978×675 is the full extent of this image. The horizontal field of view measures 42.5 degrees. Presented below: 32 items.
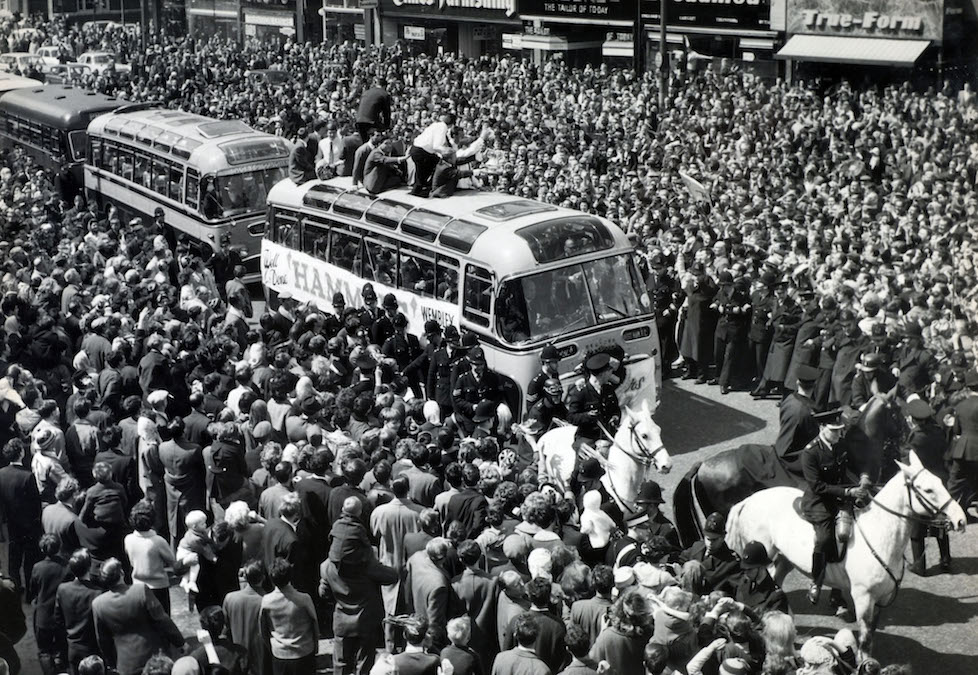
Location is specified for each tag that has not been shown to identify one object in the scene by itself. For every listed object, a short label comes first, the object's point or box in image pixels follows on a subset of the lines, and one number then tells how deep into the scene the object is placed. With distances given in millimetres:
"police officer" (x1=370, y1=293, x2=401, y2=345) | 15586
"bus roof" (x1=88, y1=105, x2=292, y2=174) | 22219
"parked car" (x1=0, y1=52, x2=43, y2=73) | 50812
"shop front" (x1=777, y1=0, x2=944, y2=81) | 30312
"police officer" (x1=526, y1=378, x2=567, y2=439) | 12648
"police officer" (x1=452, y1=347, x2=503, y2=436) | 13734
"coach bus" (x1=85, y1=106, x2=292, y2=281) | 21984
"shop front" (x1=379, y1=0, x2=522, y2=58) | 44969
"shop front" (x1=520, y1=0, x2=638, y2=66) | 39906
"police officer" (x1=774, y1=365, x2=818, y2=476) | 11148
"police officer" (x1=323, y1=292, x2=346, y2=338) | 15982
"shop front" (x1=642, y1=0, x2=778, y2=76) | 35062
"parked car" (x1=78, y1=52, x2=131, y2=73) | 50312
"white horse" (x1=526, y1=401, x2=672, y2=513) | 11023
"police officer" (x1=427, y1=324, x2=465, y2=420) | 14359
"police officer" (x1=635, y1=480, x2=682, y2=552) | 9648
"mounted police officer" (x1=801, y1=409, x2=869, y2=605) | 9922
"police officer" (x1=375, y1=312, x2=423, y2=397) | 15297
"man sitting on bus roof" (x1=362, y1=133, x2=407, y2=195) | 16984
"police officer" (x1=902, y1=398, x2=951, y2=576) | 12328
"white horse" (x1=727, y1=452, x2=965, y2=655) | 9617
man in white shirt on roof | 16484
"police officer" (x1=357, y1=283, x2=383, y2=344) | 15758
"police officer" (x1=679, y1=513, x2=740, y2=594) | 8992
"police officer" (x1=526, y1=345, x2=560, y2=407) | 13213
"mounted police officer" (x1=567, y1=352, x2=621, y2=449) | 12609
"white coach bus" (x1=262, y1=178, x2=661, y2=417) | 14195
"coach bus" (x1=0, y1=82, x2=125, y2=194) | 27938
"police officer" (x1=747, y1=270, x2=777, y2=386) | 16703
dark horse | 10930
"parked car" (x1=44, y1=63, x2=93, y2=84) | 46281
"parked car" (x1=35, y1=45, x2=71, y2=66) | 53844
